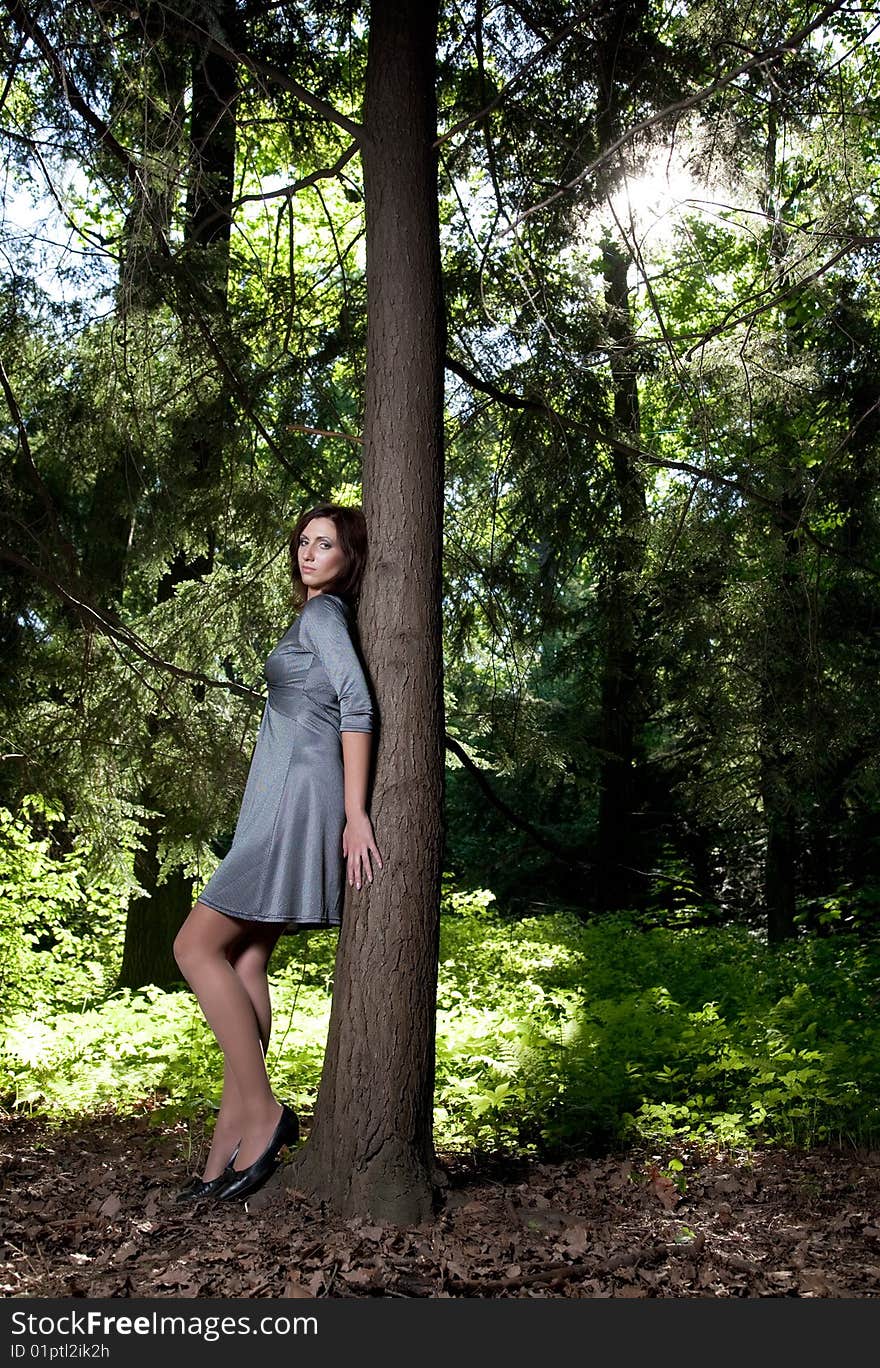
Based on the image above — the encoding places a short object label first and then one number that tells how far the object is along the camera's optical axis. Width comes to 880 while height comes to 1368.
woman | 3.83
